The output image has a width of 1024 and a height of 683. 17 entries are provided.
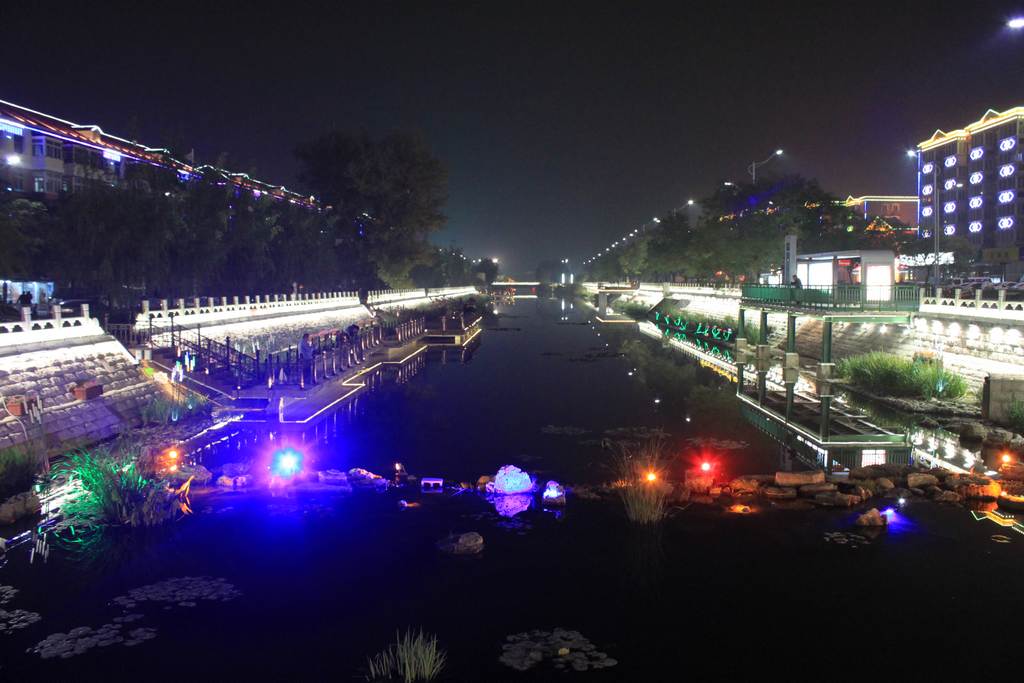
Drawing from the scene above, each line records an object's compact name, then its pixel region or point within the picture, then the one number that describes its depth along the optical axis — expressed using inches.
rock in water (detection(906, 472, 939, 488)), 716.0
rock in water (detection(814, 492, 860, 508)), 678.5
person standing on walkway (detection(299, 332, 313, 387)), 1368.1
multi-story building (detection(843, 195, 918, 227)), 6240.2
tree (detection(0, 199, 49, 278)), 1166.0
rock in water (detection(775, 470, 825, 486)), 711.7
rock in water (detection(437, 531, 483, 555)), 569.0
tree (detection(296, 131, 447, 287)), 3043.8
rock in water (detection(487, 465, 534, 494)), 733.3
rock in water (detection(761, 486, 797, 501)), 695.7
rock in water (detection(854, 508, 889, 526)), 621.6
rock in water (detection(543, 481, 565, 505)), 693.3
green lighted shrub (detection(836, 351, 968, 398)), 1167.6
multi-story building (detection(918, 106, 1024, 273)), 4074.8
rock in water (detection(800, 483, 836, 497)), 697.0
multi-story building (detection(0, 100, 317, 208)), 1989.4
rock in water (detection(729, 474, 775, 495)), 712.4
